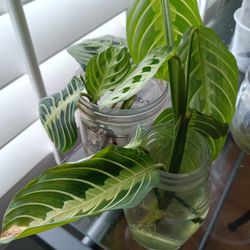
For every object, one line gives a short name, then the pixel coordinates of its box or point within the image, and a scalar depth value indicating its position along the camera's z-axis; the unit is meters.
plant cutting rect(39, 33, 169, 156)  0.32
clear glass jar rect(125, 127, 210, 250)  0.30
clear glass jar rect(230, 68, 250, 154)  0.49
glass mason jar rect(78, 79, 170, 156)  0.35
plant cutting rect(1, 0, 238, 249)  0.23
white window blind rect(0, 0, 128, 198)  0.43
